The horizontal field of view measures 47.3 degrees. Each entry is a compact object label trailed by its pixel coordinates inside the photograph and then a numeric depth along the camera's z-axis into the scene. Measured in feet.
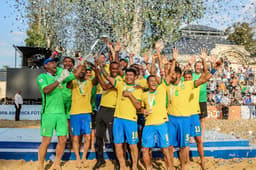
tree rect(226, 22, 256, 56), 96.24
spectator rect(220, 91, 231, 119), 52.85
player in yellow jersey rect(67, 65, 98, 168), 18.56
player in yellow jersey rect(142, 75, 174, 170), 15.61
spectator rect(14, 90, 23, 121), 45.70
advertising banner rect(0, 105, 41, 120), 48.06
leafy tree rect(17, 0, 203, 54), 49.62
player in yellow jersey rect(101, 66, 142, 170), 16.17
